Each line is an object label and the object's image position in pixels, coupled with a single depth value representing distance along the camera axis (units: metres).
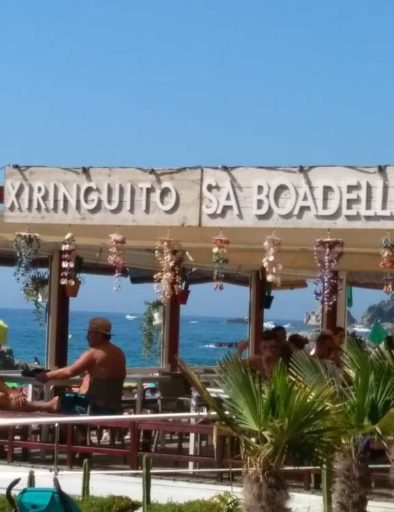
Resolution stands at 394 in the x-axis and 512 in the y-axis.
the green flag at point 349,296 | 17.42
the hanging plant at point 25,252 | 11.02
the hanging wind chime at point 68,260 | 10.85
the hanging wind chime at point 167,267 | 10.85
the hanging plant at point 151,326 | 16.03
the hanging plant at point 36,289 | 12.67
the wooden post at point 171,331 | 15.95
